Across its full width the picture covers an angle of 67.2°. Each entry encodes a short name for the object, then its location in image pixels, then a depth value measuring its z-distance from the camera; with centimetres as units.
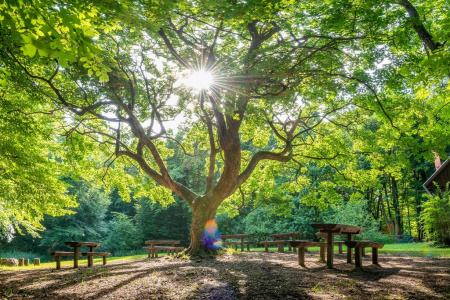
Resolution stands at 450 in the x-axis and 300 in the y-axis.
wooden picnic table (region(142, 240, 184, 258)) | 1420
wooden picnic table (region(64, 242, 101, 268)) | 1012
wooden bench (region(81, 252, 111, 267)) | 1029
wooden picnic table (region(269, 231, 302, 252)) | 1486
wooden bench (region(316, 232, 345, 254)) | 987
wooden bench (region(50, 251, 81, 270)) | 966
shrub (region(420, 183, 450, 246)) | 1672
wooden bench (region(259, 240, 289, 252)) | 1528
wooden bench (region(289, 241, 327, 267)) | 830
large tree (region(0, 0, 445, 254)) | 668
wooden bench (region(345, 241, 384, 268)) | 744
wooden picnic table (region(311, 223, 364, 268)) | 761
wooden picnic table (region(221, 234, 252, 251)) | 1658
